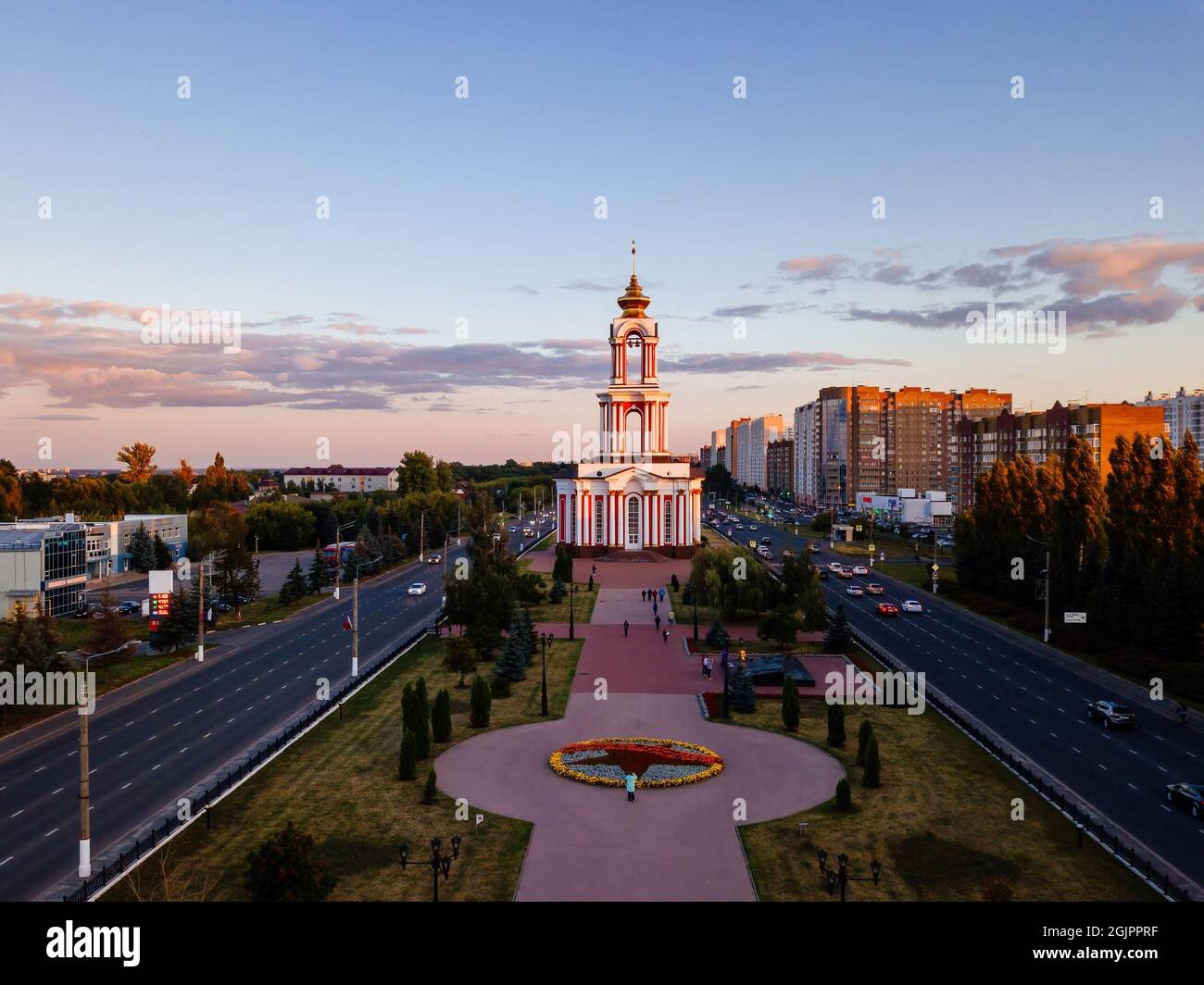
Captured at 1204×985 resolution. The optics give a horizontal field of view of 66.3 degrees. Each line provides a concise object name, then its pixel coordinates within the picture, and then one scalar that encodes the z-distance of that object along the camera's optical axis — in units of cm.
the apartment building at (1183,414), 17675
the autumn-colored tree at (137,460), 15400
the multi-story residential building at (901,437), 17950
